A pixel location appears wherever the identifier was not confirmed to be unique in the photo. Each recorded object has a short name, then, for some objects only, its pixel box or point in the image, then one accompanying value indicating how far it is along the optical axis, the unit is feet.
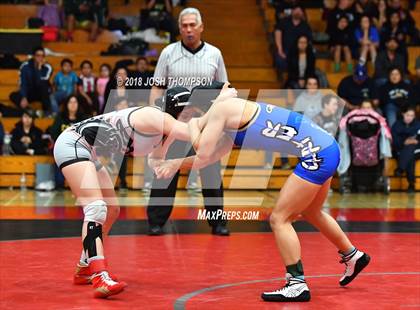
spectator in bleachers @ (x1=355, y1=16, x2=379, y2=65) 53.21
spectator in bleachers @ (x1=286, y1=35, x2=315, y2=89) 49.19
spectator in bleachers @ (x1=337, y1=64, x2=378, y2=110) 47.52
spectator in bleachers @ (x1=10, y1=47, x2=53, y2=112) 48.26
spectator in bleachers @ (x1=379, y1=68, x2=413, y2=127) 47.57
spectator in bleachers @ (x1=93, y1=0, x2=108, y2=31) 55.36
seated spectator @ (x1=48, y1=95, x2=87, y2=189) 43.78
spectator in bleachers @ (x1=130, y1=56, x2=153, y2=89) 44.00
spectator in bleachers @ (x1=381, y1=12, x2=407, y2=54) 53.83
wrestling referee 30.22
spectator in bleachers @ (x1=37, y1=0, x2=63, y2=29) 54.49
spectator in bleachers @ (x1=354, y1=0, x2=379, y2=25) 55.47
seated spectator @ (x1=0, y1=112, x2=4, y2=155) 45.16
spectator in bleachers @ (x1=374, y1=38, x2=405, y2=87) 50.62
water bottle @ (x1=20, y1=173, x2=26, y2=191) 44.86
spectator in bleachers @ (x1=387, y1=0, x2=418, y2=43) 54.85
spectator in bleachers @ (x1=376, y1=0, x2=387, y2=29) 55.77
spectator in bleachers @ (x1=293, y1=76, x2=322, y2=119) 45.11
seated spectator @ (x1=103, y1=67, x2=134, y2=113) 42.75
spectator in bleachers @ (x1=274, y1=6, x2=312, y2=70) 52.08
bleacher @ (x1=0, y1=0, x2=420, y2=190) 44.91
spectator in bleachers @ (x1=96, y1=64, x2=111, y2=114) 46.70
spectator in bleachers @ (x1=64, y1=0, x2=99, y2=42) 55.01
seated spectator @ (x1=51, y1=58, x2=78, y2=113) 48.37
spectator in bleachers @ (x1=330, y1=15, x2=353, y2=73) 53.67
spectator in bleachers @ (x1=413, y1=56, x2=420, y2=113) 48.75
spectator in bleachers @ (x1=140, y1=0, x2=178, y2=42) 54.24
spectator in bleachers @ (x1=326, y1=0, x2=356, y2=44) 54.08
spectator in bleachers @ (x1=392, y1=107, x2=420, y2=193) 45.14
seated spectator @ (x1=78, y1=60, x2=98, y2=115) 46.57
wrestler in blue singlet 21.21
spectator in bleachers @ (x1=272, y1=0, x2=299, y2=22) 54.70
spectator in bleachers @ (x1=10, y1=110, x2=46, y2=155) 45.14
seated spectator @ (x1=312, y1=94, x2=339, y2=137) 44.39
